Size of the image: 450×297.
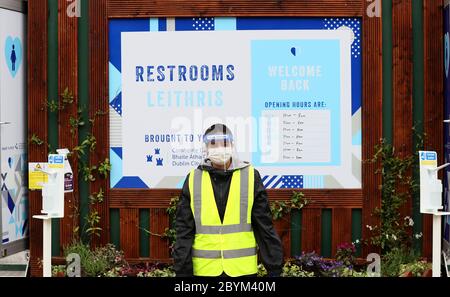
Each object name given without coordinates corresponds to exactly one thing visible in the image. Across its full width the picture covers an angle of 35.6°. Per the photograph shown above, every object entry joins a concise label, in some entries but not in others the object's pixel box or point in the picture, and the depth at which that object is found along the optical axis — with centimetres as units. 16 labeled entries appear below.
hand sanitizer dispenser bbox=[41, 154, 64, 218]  612
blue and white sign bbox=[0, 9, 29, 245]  718
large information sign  726
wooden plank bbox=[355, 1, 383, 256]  718
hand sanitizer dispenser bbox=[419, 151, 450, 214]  594
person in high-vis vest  486
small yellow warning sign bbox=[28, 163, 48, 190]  710
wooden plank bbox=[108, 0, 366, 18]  722
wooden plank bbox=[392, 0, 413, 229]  717
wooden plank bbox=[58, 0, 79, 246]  732
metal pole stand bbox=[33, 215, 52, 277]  623
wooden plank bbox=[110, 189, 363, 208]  725
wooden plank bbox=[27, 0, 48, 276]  734
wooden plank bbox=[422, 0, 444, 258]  718
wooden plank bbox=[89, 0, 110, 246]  729
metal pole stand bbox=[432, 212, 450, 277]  598
